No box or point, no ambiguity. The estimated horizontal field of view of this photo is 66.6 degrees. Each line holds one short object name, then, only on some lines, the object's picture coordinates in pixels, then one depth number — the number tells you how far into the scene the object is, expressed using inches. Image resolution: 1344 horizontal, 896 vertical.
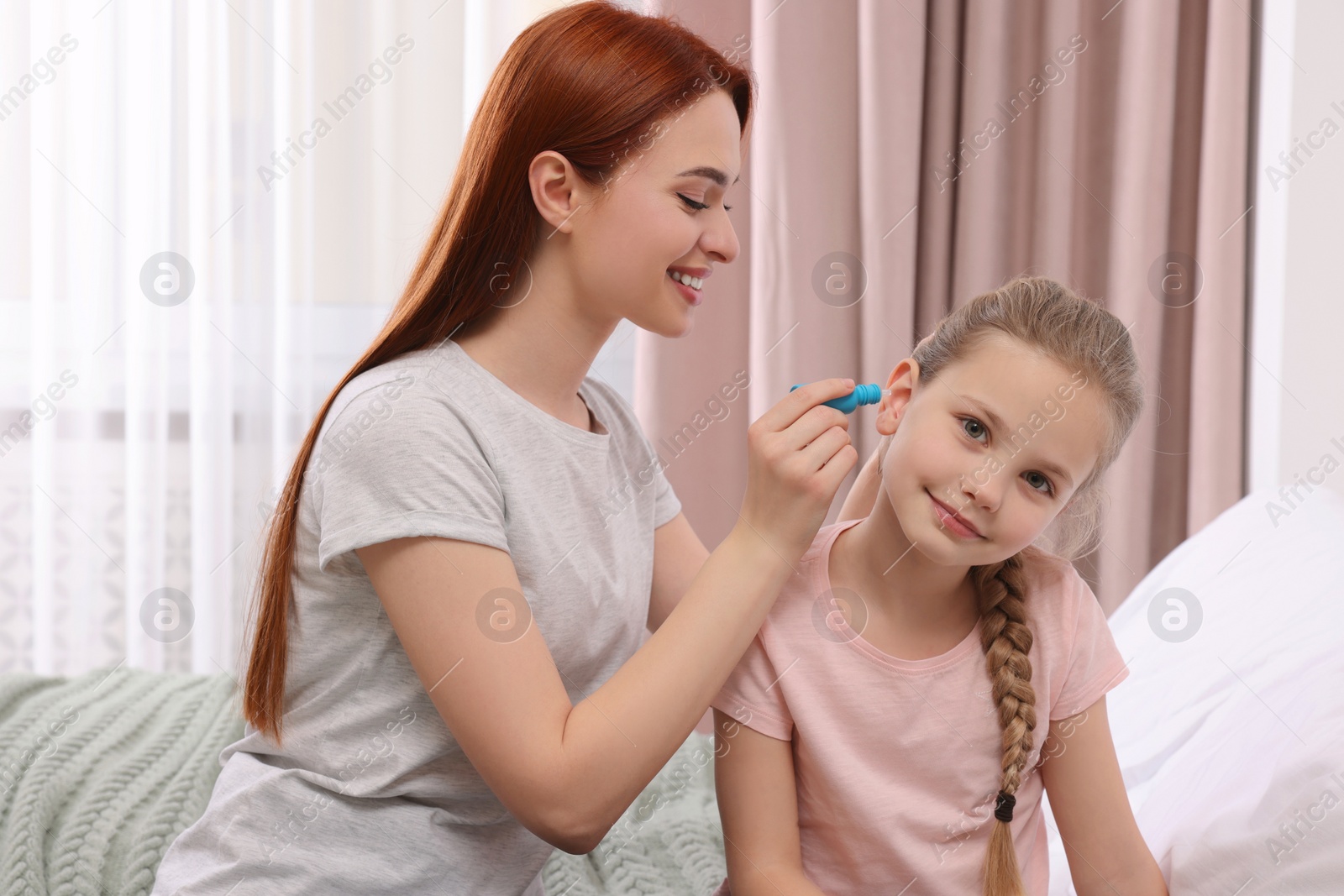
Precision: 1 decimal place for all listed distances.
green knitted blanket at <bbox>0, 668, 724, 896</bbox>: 39.3
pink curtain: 73.5
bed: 31.5
